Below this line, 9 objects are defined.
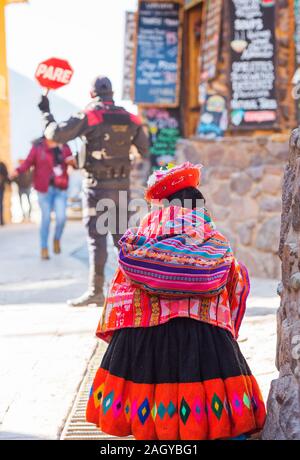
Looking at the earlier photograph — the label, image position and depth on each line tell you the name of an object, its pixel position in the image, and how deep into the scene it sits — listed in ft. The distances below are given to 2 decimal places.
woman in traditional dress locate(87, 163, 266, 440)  16.97
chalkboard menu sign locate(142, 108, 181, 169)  74.90
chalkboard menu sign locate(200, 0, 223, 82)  54.35
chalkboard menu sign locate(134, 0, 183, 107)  72.78
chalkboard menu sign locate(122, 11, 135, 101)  72.92
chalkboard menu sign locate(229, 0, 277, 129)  51.83
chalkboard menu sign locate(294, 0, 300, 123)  52.07
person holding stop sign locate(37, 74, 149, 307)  35.62
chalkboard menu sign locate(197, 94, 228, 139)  52.96
